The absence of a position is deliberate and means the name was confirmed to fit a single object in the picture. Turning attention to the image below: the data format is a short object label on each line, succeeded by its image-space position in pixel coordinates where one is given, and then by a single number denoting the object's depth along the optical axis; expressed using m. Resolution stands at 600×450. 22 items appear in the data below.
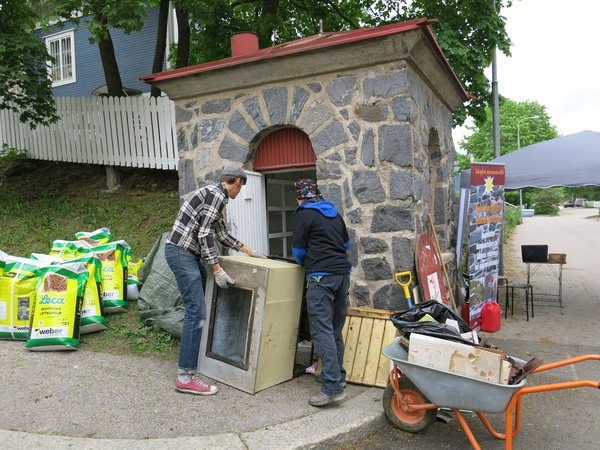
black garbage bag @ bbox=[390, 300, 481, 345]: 3.46
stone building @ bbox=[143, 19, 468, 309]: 5.03
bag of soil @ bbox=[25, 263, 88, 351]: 4.77
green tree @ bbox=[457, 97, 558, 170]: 49.56
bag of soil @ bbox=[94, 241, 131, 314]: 5.70
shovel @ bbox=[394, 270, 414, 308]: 4.88
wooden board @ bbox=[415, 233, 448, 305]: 5.16
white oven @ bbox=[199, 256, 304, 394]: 4.14
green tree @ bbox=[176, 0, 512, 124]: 10.74
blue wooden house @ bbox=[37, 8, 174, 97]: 16.72
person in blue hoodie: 3.98
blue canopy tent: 7.31
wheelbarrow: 3.13
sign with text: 6.66
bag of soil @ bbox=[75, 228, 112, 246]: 6.45
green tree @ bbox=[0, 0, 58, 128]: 9.01
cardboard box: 3.19
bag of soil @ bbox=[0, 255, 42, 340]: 5.04
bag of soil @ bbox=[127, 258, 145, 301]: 6.03
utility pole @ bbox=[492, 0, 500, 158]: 11.11
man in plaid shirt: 4.12
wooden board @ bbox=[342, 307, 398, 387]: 4.48
